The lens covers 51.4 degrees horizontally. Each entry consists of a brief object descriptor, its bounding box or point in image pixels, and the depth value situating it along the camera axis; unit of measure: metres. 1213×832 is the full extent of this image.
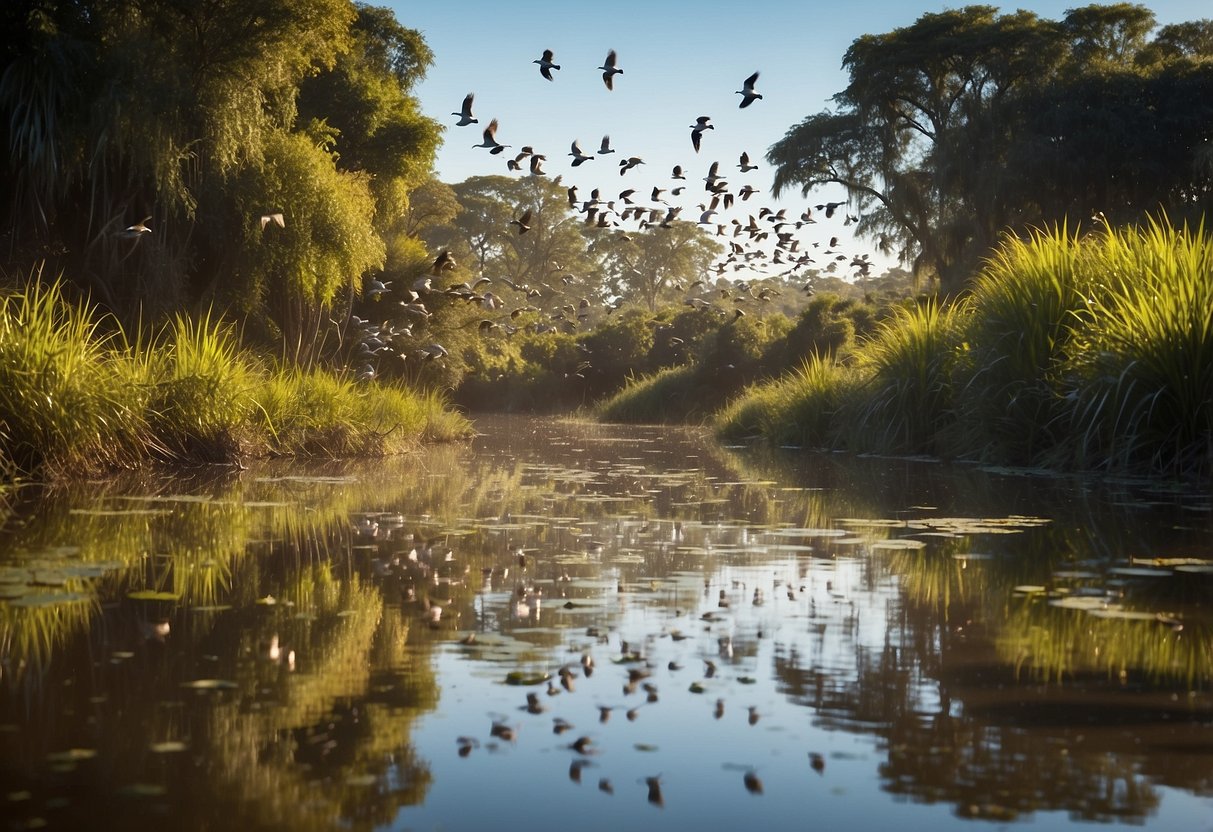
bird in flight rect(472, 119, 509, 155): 15.55
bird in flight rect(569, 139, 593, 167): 16.47
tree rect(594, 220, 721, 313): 67.44
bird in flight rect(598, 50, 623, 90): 14.62
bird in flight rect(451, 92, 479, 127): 14.46
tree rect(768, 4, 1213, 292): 26.92
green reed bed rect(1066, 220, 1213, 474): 9.08
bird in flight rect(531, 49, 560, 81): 13.95
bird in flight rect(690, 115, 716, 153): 15.24
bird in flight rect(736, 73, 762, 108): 14.77
